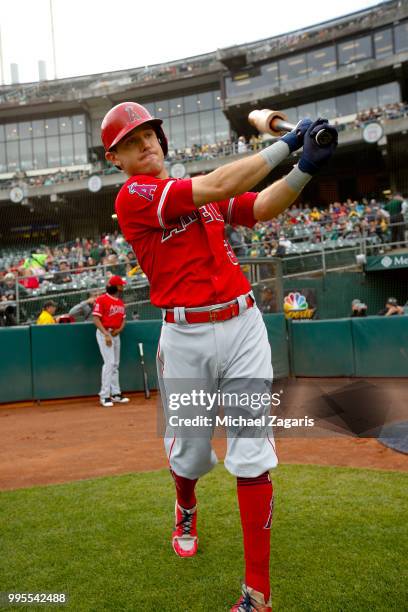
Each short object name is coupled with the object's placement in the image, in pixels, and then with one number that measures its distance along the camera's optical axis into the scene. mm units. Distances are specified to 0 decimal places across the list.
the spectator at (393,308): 10280
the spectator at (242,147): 23862
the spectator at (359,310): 11250
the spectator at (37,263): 15793
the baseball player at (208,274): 2041
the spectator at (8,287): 12336
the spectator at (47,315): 9680
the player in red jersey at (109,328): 8219
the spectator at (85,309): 9828
